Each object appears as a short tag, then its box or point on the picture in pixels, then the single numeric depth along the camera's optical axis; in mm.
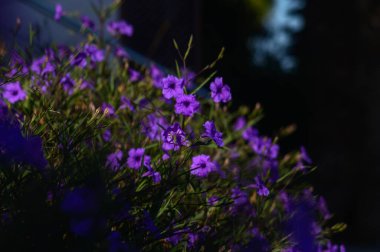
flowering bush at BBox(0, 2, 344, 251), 1497
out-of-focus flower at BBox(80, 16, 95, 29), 3088
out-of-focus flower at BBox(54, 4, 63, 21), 3069
